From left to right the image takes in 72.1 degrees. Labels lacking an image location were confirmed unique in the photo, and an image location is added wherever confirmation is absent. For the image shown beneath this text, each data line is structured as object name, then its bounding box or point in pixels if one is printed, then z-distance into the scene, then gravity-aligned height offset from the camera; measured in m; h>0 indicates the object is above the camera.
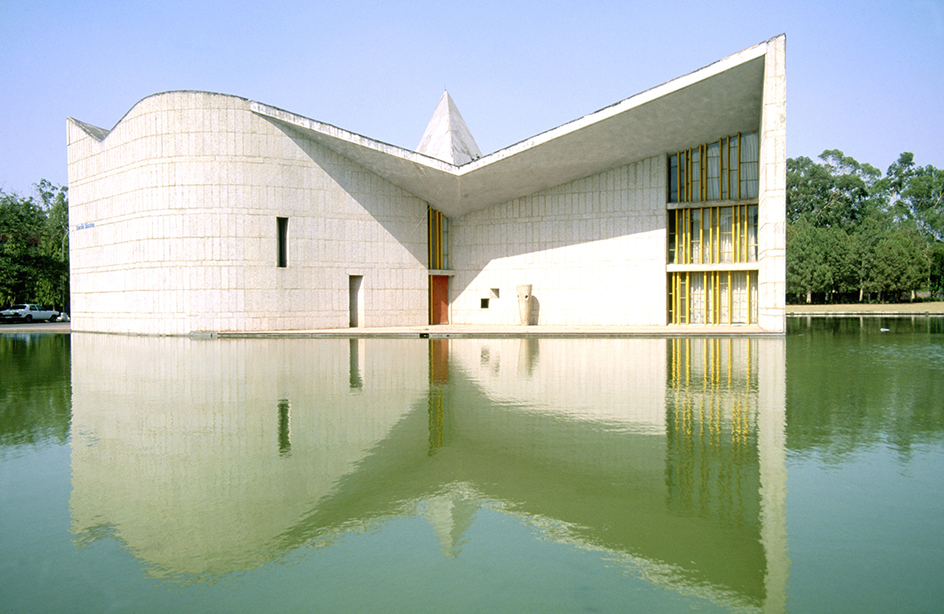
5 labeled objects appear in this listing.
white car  36.59 -0.49
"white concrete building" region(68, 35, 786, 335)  23.06 +3.22
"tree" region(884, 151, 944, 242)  65.63 +11.48
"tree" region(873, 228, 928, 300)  47.69 +2.69
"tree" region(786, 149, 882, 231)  62.66 +10.39
